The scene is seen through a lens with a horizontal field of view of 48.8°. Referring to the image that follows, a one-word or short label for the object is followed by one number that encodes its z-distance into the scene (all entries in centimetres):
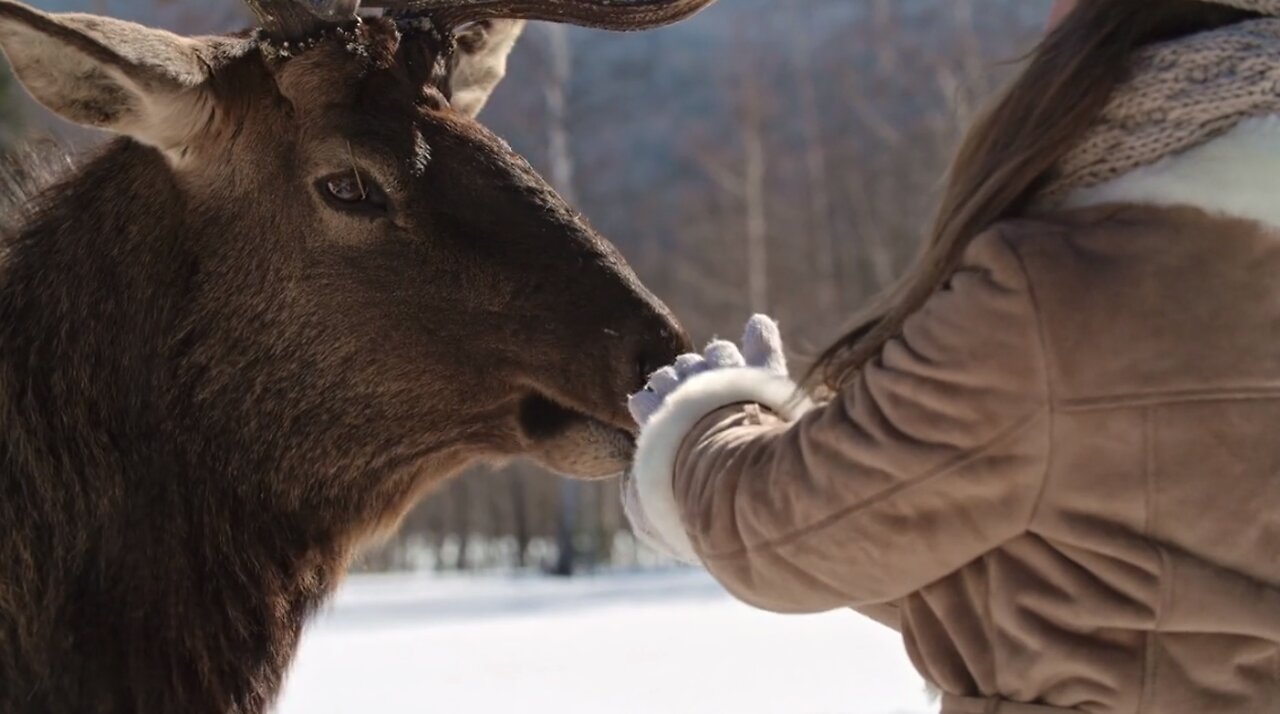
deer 290
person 179
